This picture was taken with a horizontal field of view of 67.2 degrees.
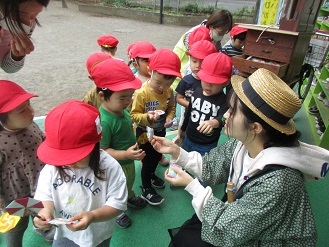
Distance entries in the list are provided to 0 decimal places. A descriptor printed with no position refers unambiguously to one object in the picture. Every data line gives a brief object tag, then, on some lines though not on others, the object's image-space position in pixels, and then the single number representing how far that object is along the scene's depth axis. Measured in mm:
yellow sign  3973
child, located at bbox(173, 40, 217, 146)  2551
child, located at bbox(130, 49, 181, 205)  2168
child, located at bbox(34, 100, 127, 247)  1173
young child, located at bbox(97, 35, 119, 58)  3393
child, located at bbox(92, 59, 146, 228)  1734
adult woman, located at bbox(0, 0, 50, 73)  1175
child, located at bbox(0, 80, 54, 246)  1427
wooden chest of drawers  2350
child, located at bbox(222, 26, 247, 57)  3561
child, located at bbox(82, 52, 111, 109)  2422
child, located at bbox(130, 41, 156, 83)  2669
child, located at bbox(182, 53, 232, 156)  2170
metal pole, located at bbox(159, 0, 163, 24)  11786
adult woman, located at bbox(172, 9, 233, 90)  3193
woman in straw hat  1112
